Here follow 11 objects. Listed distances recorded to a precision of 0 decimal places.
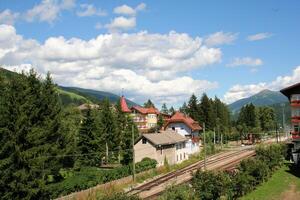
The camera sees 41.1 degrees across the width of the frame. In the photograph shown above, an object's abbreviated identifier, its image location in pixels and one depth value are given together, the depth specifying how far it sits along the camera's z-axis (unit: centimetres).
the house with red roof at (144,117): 13981
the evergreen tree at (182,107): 18750
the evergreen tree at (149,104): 19525
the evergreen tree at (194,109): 13262
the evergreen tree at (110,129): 7269
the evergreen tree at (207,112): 13125
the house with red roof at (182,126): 10381
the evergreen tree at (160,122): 12955
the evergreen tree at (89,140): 6399
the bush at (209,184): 2927
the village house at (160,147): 6788
